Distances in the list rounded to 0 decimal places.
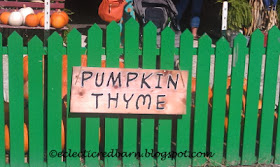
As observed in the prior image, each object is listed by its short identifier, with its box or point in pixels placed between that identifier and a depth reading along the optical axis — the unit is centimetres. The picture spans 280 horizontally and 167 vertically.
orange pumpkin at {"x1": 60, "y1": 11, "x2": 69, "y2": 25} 816
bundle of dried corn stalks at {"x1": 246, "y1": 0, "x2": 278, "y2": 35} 861
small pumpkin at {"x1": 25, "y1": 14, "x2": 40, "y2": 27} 795
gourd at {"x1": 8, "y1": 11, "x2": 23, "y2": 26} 800
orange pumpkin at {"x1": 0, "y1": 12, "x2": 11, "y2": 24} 822
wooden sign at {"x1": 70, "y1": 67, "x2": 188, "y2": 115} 380
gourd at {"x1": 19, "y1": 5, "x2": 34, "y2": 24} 821
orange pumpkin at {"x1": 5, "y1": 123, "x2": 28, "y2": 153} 404
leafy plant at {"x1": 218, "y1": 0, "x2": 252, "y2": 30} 834
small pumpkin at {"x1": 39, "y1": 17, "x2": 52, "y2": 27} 802
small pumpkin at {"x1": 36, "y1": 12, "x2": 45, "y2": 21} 809
